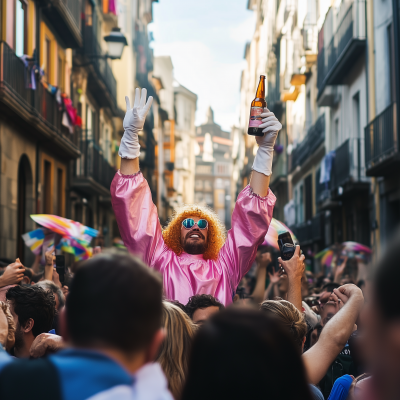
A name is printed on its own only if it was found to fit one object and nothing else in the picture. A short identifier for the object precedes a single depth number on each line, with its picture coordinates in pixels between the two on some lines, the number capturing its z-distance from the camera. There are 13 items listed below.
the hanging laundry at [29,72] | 13.15
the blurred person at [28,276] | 6.39
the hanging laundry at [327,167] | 18.62
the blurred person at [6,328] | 2.77
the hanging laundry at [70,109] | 16.92
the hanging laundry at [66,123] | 16.69
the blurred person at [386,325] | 1.23
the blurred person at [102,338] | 1.55
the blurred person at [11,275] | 3.77
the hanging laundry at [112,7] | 26.08
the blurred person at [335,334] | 2.57
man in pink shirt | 4.33
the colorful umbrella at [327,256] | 11.97
